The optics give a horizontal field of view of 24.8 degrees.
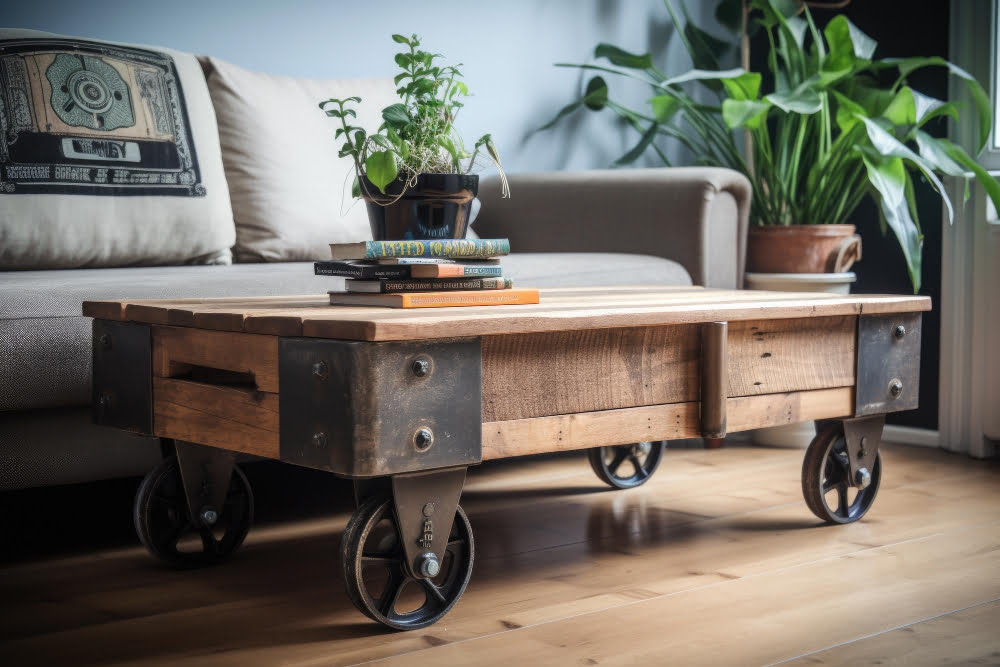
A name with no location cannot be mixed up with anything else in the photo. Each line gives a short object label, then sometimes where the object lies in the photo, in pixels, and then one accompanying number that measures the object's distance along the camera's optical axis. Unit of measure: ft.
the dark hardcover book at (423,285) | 9.28
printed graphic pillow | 11.01
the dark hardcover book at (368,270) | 9.31
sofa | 9.83
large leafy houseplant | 12.29
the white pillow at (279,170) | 12.05
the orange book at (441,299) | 9.18
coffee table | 8.60
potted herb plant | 9.53
